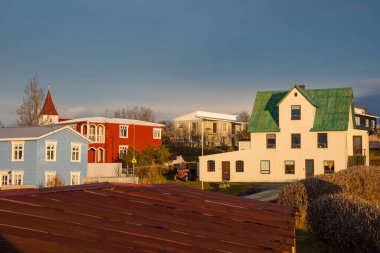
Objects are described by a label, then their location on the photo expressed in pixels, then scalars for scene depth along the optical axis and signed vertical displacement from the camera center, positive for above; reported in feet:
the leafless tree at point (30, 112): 205.36 +20.13
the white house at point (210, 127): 265.13 +19.11
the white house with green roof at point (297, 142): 158.81 +6.27
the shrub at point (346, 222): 45.55 -6.21
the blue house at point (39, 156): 138.41 +0.85
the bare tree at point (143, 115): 365.81 +34.20
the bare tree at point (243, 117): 351.71 +31.82
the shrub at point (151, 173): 133.90 -4.28
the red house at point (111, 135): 196.95 +10.53
